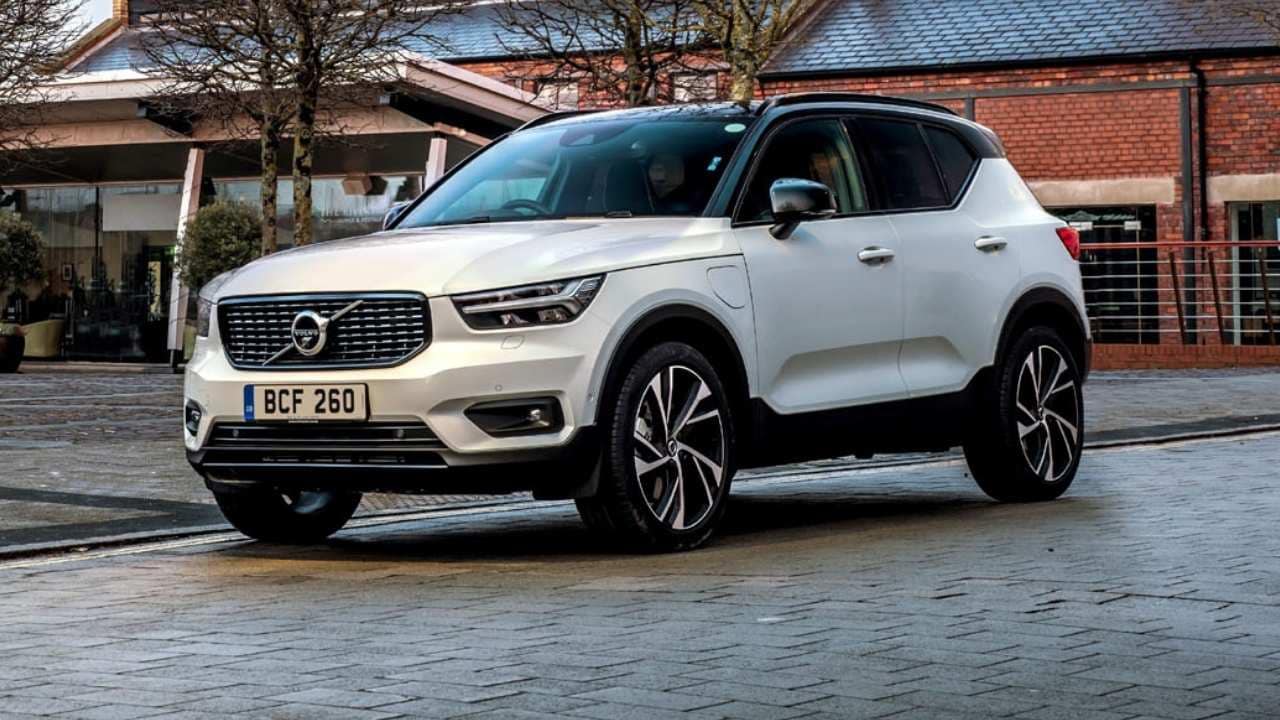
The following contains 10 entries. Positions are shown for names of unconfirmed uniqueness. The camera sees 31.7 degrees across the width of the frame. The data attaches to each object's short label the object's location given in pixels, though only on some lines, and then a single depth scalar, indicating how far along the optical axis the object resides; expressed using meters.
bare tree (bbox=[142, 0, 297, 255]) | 21.58
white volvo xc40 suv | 8.05
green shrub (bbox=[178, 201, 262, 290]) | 30.66
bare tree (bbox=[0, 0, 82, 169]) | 26.08
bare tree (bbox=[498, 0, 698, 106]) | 21.94
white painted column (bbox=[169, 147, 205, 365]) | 32.12
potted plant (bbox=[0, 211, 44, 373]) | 33.06
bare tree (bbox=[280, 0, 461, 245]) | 21.33
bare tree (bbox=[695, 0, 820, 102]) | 21.38
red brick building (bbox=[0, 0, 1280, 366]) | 30.83
